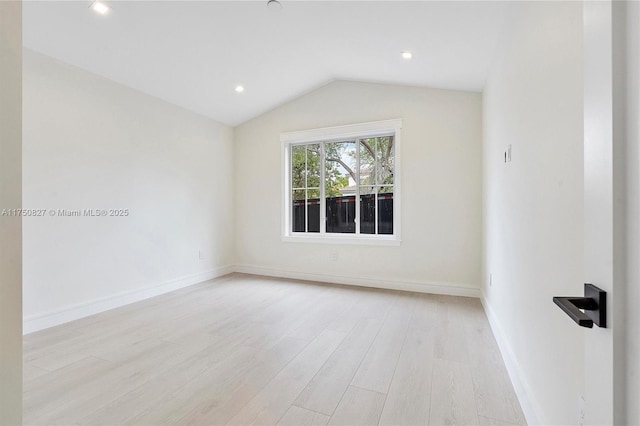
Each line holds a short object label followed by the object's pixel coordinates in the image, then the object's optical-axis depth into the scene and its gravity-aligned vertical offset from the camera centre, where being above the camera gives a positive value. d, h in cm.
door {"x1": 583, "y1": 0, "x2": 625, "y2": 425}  49 +0
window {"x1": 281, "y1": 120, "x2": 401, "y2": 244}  419 +45
